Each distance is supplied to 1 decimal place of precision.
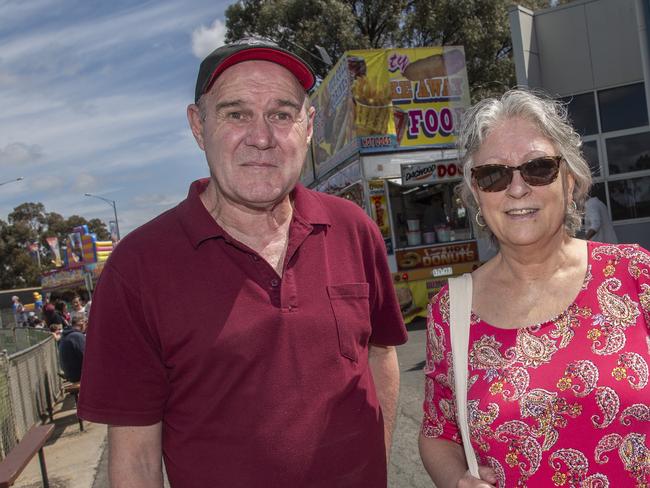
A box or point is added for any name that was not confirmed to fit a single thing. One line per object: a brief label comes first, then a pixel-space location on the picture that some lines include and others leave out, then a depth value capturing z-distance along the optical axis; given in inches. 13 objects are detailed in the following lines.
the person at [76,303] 616.7
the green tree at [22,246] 2608.3
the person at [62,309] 600.7
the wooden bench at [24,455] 178.4
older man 75.0
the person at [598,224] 313.0
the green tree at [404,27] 1067.9
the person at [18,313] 1301.2
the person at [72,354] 359.3
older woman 71.2
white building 487.5
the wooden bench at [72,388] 348.2
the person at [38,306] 1502.6
